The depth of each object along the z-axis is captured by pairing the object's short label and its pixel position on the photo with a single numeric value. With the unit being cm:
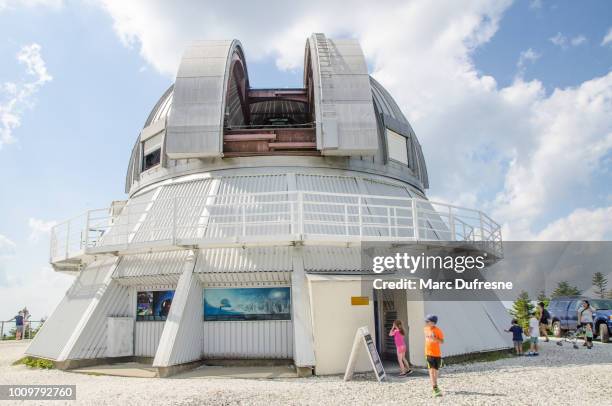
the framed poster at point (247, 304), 1348
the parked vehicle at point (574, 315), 1891
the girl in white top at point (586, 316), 1700
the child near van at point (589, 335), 1661
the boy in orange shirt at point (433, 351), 923
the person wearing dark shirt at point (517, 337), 1557
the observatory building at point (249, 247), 1259
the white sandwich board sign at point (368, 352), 1091
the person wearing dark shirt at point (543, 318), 1952
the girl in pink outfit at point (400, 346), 1162
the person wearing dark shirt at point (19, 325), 2670
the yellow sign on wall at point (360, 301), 1218
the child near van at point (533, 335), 1562
